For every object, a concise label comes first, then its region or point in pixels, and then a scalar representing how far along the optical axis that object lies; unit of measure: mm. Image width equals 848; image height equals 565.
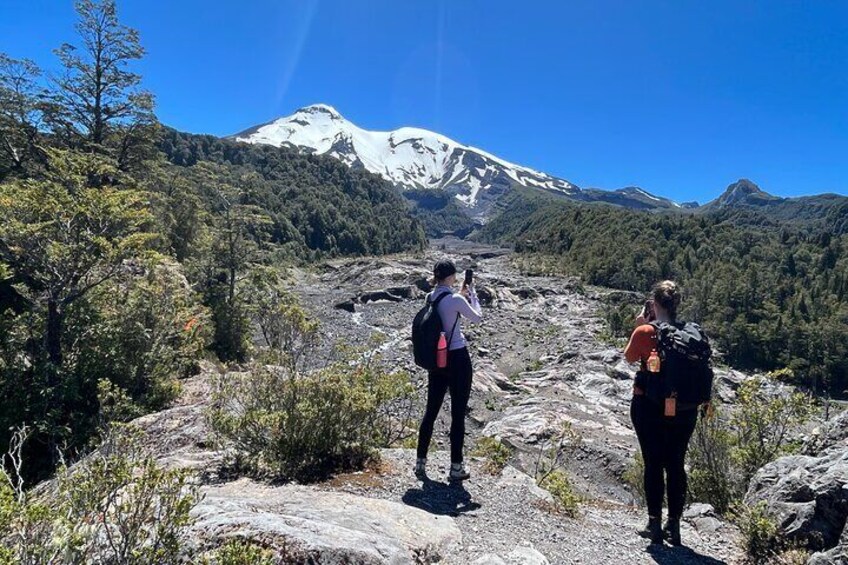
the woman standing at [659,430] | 4285
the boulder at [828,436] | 6511
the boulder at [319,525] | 3047
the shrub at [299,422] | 5258
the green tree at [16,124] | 20781
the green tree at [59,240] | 9117
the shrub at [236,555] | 2281
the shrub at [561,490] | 5197
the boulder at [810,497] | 4160
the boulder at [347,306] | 49947
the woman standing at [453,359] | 5008
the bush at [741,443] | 6359
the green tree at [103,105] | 20719
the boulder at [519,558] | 3706
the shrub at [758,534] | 4266
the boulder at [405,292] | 57188
